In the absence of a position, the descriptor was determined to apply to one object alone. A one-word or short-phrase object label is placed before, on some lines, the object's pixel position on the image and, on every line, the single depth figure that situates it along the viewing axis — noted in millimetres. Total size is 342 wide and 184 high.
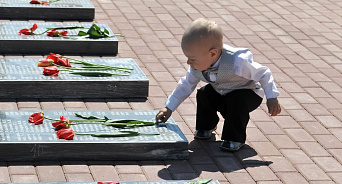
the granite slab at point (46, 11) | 10792
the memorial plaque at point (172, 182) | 5784
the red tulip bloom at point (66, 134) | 6253
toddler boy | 6226
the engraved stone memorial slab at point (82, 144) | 6143
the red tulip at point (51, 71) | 7883
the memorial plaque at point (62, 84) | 7673
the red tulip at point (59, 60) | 8131
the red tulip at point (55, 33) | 9390
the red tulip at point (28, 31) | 9369
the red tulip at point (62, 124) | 6458
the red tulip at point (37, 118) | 6574
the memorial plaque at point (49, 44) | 9109
